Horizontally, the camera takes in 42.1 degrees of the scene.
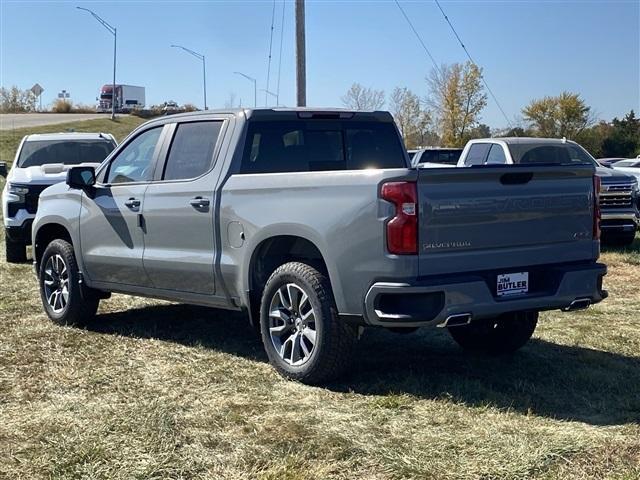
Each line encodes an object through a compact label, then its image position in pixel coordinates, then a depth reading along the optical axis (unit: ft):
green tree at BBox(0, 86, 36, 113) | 273.17
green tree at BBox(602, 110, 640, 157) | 162.36
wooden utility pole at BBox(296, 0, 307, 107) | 56.03
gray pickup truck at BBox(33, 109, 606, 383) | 16.60
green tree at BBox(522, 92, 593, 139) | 183.93
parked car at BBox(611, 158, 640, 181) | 60.15
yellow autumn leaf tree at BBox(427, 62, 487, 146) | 176.04
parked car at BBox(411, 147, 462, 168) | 71.67
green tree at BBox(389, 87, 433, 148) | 197.16
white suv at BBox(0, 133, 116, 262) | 37.88
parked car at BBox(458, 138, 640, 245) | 44.19
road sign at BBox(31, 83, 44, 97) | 138.21
